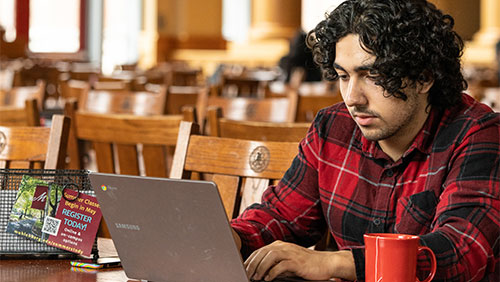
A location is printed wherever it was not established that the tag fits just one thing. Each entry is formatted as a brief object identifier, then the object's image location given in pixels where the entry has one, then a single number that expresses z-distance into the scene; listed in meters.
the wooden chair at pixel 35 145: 2.87
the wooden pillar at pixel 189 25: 23.93
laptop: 1.80
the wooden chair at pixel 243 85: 9.80
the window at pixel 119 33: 26.21
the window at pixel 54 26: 25.61
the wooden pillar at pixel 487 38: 20.73
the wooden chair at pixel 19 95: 6.01
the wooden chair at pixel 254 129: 3.20
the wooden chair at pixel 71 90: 6.40
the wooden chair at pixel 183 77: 12.52
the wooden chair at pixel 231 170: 2.83
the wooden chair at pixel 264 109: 4.87
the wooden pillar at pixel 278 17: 21.60
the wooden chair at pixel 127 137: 3.37
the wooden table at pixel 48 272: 2.00
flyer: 2.22
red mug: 1.71
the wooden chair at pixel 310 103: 5.03
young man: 2.04
